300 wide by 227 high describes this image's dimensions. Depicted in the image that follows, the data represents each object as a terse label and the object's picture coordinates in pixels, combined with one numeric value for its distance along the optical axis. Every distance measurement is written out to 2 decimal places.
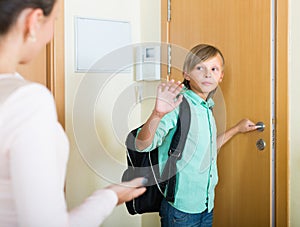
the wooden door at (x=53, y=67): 2.11
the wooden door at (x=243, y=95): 1.71
